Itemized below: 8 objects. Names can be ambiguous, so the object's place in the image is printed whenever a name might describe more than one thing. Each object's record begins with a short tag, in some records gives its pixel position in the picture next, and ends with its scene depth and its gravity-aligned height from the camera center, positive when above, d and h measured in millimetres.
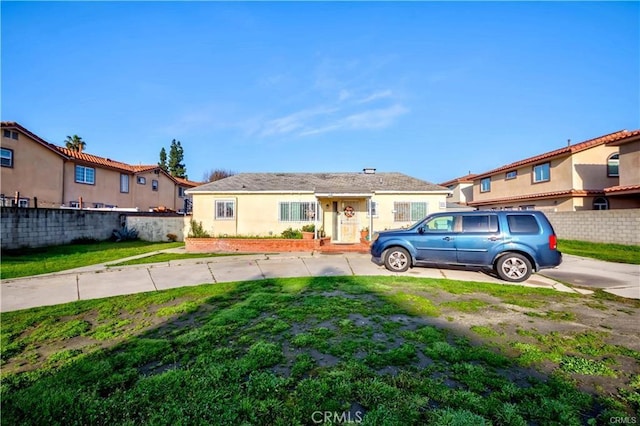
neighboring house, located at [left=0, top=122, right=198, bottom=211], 18344 +3455
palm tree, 40094 +11643
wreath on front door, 16531 +339
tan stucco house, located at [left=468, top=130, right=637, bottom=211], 18328 +2775
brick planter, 13758 -1340
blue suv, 7461 -775
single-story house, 16219 +547
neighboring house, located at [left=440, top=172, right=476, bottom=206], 32119 +3241
